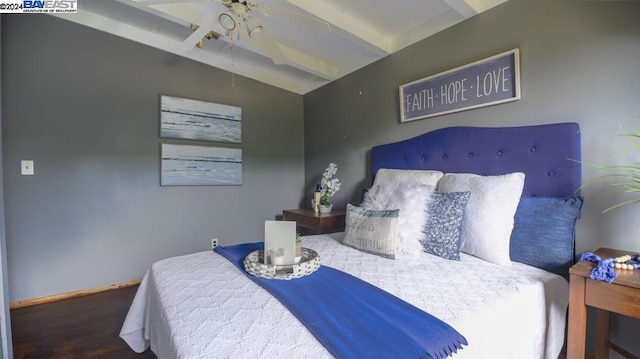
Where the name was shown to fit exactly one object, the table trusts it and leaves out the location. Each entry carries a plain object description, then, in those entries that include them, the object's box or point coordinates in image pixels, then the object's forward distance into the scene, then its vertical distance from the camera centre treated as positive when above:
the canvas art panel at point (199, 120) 2.92 +0.64
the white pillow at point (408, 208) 1.59 -0.20
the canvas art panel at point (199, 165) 2.93 +0.13
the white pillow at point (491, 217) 1.50 -0.23
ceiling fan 1.59 +0.97
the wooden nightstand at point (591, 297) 1.00 -0.47
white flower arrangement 3.11 -0.10
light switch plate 2.31 +0.09
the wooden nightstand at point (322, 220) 2.84 -0.48
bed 0.86 -0.47
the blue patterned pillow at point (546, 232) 1.45 -0.31
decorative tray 1.24 -0.43
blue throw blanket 0.76 -0.47
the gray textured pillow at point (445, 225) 1.55 -0.29
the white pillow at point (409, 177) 2.02 -0.01
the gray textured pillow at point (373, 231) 1.58 -0.34
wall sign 1.84 +0.67
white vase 3.07 -0.37
